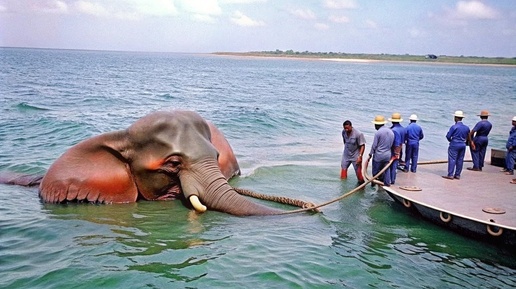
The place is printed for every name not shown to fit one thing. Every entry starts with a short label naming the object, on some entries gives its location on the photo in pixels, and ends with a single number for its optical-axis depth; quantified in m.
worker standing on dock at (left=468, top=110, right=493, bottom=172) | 13.23
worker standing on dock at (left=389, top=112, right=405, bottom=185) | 11.65
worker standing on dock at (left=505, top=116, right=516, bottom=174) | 12.99
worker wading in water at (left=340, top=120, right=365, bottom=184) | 13.04
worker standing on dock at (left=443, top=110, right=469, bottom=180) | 12.18
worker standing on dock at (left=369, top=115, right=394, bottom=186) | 11.64
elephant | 9.69
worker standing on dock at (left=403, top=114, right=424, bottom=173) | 12.77
